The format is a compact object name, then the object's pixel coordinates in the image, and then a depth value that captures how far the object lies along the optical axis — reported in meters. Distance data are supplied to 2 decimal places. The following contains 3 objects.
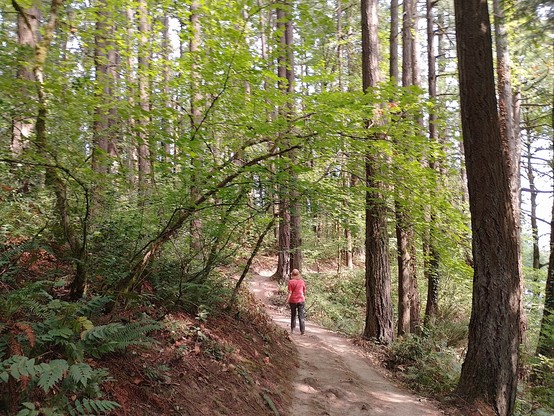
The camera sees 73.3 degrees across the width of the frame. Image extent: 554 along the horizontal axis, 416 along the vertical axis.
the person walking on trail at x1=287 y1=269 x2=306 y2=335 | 9.99
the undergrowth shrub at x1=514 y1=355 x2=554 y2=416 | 6.37
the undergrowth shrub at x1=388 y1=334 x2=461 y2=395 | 7.32
